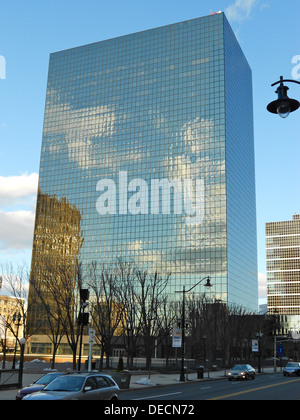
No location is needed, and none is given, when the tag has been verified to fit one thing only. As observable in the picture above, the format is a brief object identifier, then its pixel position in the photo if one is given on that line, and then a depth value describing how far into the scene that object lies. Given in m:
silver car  14.64
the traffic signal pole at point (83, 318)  26.83
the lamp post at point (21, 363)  28.77
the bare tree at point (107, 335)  47.28
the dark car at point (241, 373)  45.34
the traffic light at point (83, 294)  28.71
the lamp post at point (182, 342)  41.71
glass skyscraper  134.62
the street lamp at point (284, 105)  12.22
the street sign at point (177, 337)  40.59
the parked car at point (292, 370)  53.88
